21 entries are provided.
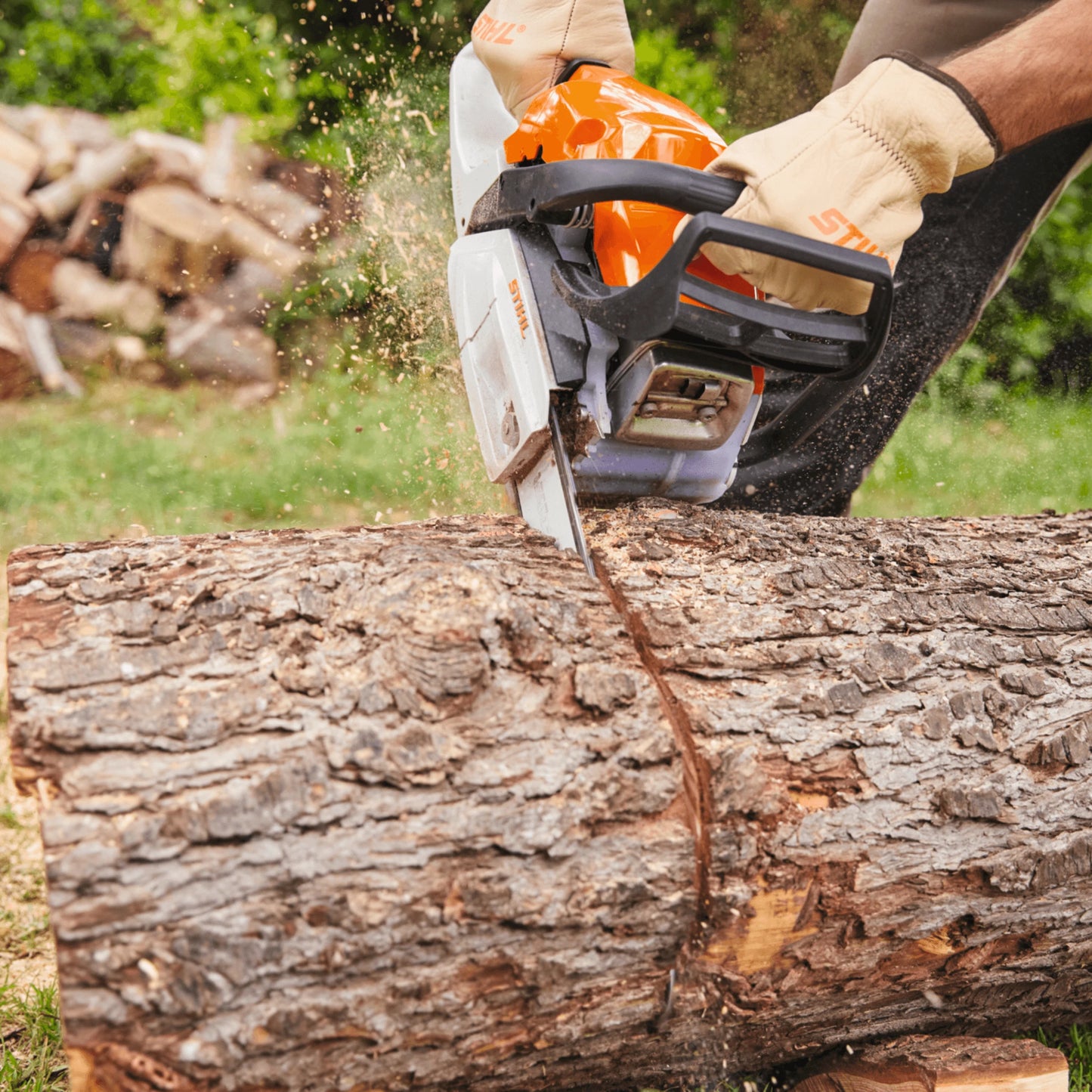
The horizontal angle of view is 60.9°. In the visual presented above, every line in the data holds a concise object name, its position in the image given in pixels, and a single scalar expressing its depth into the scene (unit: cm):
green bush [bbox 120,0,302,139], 339
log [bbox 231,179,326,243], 344
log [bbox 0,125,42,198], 319
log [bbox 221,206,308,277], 342
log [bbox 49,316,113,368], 331
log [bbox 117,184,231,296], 333
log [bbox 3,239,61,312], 326
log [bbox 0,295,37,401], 323
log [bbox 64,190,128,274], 329
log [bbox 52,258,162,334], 330
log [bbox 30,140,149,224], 326
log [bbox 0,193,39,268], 319
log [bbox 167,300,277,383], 341
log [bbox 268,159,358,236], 352
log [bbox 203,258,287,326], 345
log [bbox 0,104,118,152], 325
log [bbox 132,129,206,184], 332
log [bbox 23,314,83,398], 327
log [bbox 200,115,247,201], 339
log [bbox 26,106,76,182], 327
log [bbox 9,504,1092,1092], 93
